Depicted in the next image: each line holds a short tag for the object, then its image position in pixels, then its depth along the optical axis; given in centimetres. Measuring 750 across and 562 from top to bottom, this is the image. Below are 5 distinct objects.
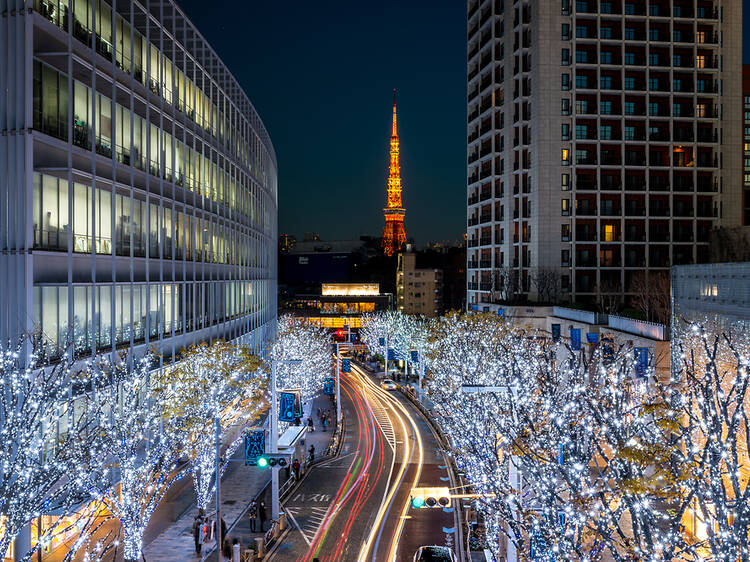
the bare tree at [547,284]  5513
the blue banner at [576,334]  3422
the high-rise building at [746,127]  7164
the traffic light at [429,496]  1625
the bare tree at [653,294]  3956
